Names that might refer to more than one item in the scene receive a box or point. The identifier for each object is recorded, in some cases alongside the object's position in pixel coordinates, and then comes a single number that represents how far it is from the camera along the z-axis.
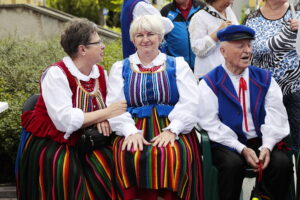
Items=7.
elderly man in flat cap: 4.16
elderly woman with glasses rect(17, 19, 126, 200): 4.14
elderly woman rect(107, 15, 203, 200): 3.96
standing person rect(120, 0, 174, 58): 5.38
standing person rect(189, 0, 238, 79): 5.25
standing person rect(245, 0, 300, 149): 4.73
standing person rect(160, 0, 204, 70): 5.71
